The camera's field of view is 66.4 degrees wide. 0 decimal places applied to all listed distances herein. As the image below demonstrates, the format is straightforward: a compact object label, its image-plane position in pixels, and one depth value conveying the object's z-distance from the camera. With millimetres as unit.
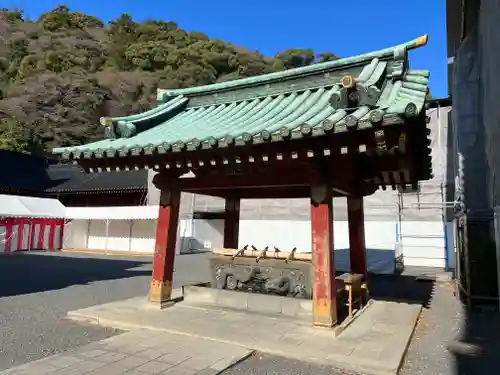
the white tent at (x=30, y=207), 18922
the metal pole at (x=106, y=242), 22188
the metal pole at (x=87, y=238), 24156
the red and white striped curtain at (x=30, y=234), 20750
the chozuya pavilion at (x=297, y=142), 4664
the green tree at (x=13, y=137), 35594
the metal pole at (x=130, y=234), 22975
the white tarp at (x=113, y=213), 20500
